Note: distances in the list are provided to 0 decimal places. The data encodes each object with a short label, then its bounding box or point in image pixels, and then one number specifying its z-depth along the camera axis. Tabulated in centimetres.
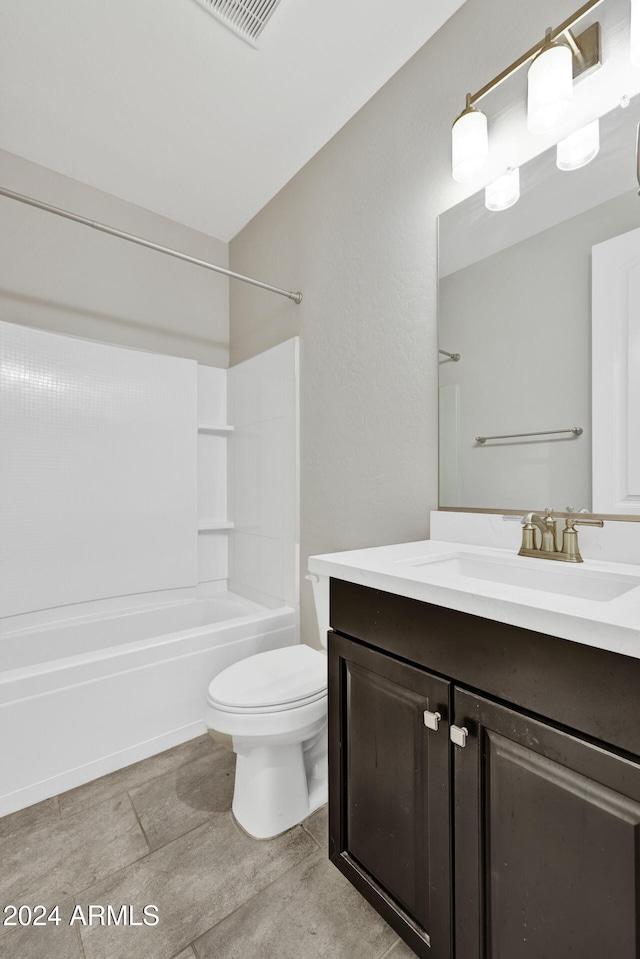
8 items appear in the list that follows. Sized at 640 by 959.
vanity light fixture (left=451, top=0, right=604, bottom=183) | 110
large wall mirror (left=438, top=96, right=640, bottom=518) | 114
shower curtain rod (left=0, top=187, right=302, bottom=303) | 147
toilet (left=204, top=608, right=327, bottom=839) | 131
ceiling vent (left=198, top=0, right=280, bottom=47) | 142
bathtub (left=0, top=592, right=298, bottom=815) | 148
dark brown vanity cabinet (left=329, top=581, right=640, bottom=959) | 63
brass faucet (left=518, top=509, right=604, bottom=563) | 108
